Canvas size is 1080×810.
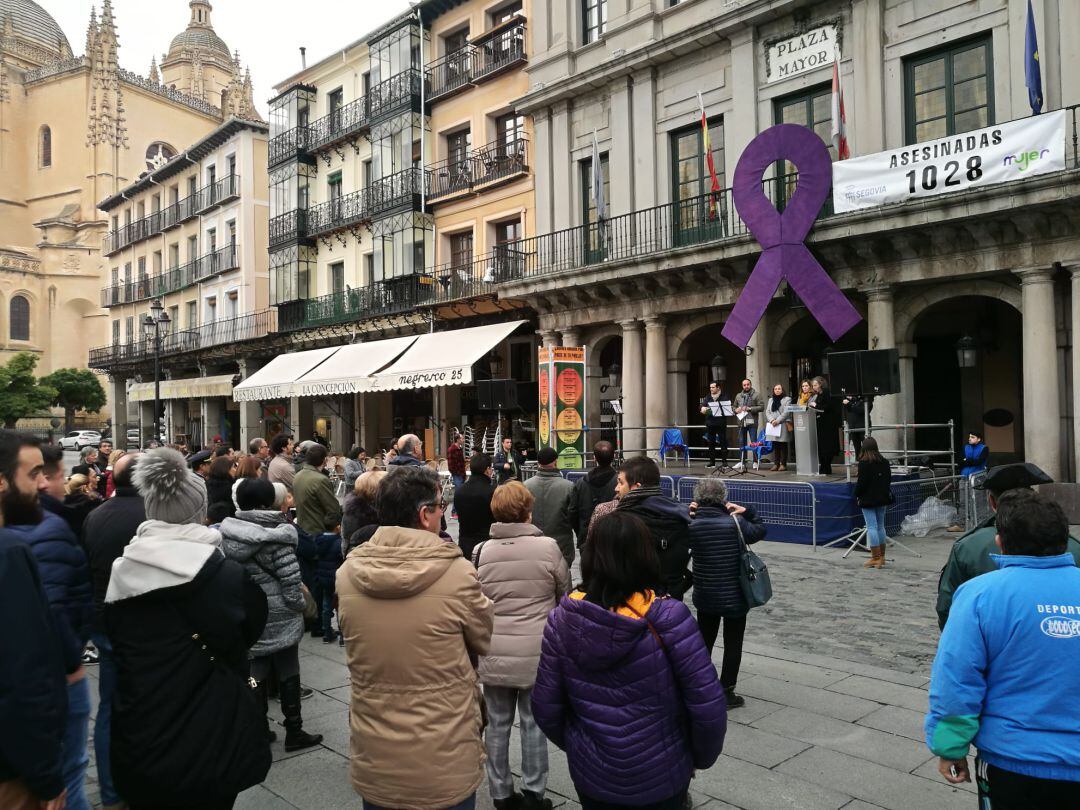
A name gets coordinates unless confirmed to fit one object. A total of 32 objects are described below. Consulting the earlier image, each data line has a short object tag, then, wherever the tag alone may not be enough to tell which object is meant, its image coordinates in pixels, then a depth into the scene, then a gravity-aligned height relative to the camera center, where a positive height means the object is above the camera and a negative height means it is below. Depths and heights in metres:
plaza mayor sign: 15.76 +7.16
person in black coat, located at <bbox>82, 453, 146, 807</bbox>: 4.15 -0.77
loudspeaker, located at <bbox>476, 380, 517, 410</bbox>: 17.20 +0.27
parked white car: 46.38 -1.38
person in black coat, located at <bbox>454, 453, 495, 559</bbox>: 6.43 -0.81
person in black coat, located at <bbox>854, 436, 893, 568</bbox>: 10.37 -1.25
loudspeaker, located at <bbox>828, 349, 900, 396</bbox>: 11.76 +0.41
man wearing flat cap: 3.61 -0.69
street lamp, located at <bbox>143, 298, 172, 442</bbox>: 23.95 +2.97
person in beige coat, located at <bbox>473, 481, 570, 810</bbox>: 4.04 -1.21
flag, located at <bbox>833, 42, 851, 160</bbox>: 14.71 +5.32
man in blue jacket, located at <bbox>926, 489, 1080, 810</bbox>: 2.54 -0.92
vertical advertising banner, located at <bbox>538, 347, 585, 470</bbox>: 16.78 +0.10
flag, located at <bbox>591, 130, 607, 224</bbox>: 18.69 +5.23
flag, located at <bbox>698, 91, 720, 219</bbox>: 16.72 +4.92
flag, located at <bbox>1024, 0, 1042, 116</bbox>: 12.44 +5.16
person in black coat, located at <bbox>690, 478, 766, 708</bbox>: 5.30 -1.12
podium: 13.71 -0.67
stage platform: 12.07 -1.61
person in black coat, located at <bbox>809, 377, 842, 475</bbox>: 13.59 -0.39
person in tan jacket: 2.86 -0.97
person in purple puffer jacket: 2.68 -0.96
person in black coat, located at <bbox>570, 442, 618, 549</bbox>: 7.00 -0.77
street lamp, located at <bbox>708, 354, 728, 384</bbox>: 17.25 +0.74
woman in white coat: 14.86 -0.30
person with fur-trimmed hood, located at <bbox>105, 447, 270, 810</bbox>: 2.78 -0.97
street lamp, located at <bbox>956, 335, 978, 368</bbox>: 15.73 +0.92
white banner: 12.27 +3.94
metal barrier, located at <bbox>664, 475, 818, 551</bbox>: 12.25 -1.60
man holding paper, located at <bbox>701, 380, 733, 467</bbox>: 15.62 -0.27
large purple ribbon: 14.81 +3.30
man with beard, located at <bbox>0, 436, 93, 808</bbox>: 3.10 -0.77
